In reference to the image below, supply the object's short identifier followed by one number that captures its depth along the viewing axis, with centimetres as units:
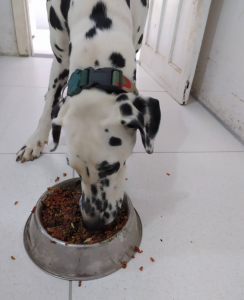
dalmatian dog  92
